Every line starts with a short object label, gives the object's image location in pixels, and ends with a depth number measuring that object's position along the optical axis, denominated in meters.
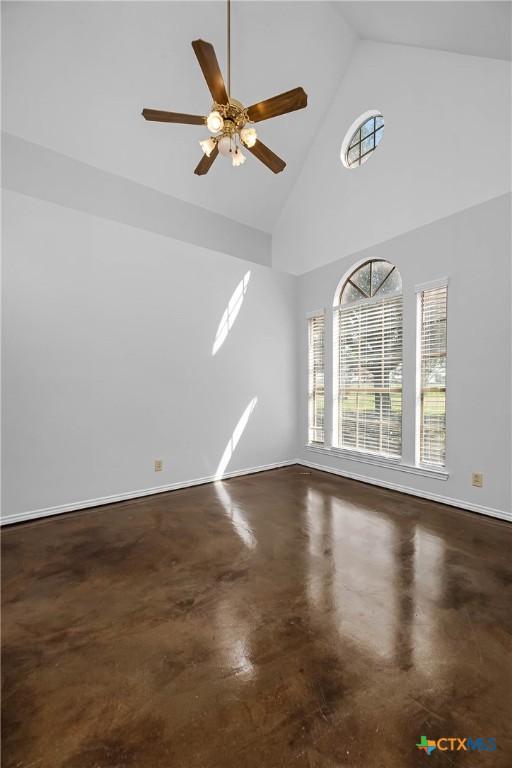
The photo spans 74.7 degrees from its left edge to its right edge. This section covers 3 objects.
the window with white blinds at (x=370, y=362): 3.95
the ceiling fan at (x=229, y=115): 2.35
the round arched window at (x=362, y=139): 4.13
